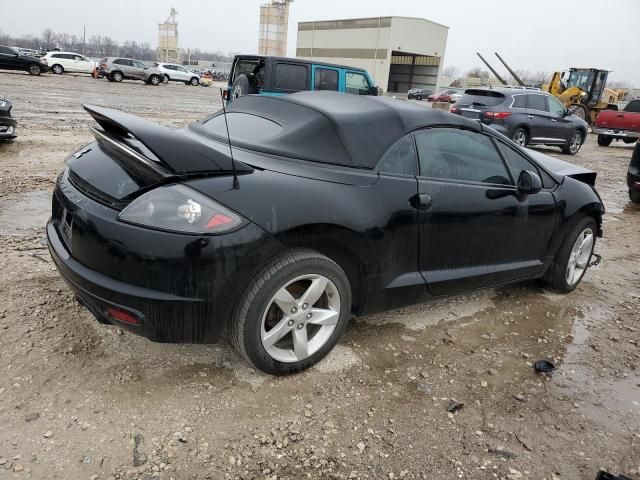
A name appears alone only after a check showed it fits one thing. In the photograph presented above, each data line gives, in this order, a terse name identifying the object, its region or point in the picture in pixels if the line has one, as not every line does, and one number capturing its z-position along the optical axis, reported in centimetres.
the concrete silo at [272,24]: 8188
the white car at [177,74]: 3897
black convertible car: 234
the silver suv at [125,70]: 3334
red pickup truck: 1616
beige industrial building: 6633
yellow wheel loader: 2333
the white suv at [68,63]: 3519
